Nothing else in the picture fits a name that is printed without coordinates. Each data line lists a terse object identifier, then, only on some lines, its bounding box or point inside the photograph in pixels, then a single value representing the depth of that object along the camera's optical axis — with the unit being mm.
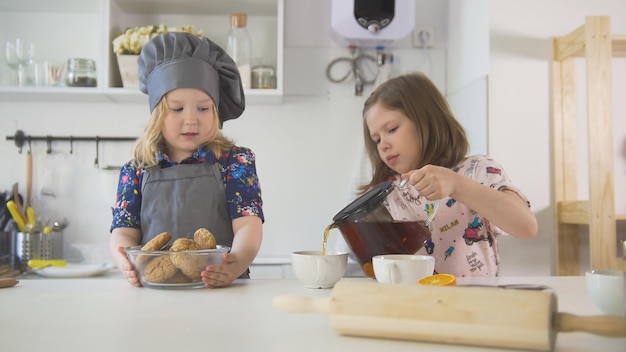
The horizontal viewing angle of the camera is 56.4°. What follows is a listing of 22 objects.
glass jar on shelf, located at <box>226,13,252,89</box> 2094
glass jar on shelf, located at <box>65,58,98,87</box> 2053
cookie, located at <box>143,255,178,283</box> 833
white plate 1816
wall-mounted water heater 2039
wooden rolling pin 485
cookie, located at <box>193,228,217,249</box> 873
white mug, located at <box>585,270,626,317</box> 612
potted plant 1932
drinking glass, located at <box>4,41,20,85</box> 2066
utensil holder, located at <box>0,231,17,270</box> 2016
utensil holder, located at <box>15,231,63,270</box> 2014
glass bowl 830
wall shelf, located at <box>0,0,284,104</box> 2094
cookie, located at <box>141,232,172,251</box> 845
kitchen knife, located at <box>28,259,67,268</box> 1902
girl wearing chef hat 1170
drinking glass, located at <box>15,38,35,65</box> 2068
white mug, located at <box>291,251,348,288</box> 850
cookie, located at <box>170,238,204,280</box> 828
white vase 1941
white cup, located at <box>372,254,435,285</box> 749
